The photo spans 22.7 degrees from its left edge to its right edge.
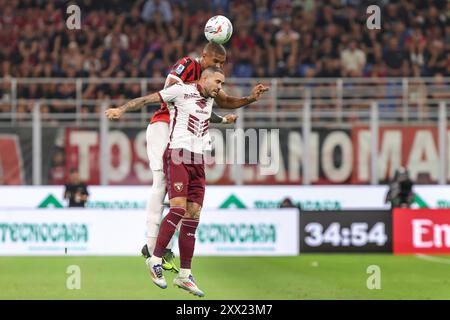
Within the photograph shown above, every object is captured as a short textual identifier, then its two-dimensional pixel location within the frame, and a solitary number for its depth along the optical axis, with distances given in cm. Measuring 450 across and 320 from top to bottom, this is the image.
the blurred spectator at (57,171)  2661
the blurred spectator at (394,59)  2880
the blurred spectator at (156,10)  3041
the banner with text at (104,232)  2138
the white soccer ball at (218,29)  1229
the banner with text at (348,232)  2178
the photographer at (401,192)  2462
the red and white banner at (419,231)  2164
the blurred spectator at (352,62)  2877
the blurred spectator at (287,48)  2880
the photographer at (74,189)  2361
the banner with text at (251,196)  2592
